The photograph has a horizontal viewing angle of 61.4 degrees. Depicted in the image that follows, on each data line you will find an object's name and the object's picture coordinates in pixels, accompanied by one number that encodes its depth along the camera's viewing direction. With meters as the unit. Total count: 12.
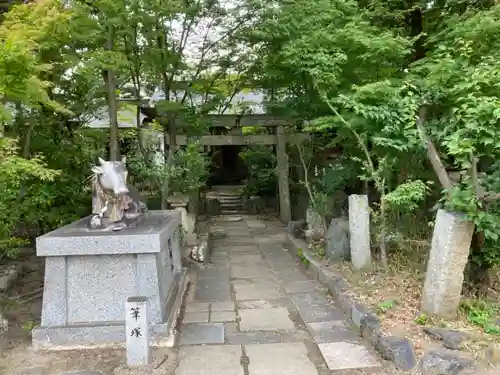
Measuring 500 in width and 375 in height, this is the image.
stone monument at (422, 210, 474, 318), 4.09
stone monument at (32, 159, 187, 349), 4.33
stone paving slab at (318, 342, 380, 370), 3.87
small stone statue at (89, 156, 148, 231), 4.67
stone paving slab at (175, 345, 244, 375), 3.84
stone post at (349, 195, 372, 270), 5.80
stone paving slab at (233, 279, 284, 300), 6.00
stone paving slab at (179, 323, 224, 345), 4.50
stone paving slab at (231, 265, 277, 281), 7.02
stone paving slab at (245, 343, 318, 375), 3.83
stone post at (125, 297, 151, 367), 3.83
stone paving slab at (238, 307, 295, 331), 4.87
